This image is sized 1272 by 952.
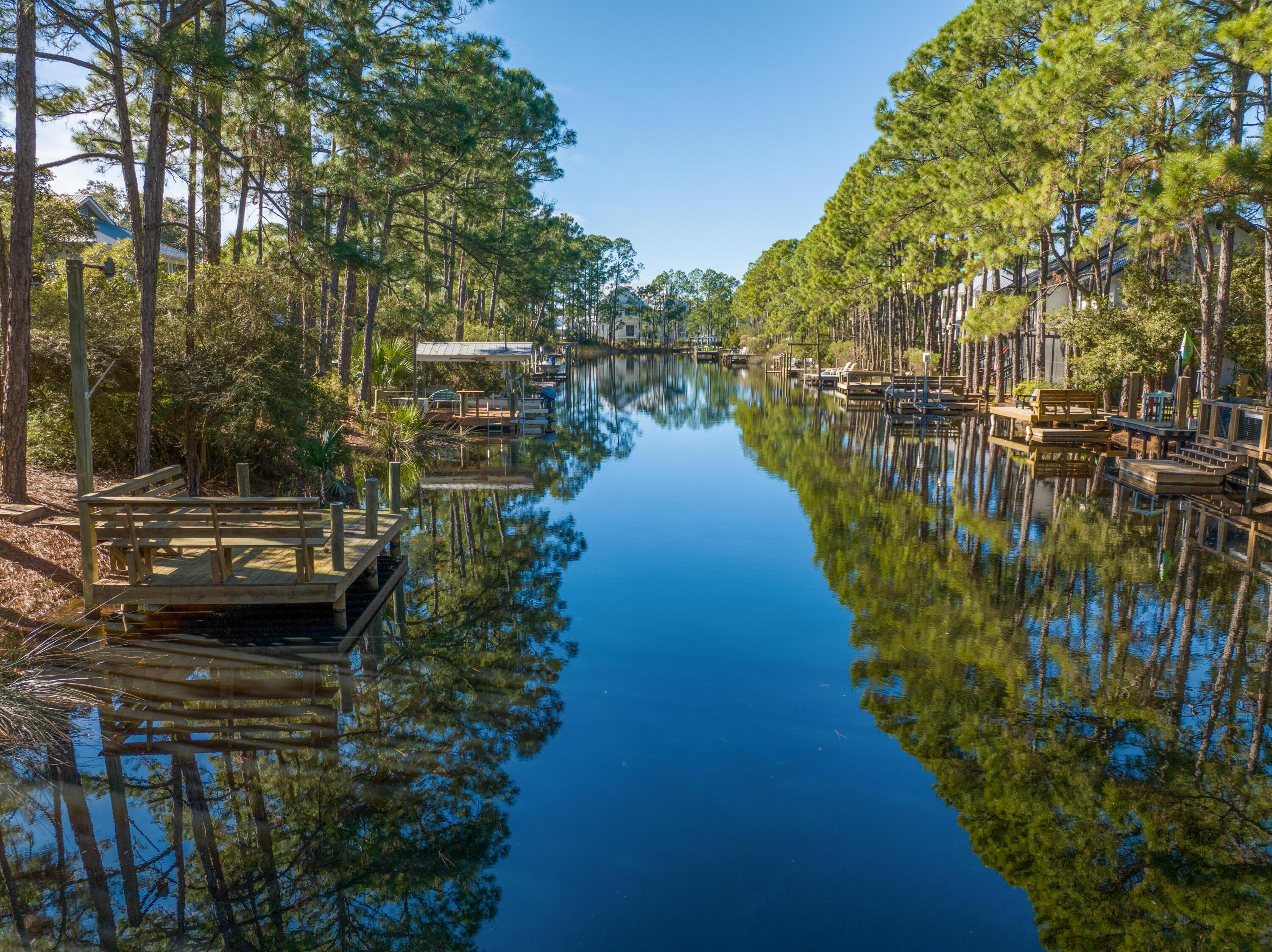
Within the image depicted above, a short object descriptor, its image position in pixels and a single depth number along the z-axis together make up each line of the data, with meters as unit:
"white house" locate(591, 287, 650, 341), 111.38
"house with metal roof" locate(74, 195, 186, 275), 38.81
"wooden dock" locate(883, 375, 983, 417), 33.84
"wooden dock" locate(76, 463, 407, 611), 8.37
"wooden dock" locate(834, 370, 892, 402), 40.84
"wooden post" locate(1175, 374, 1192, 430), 19.12
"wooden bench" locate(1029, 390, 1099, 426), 24.03
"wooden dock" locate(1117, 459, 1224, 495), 16.70
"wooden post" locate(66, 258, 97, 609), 8.35
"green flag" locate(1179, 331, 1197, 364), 19.94
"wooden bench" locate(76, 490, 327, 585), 8.34
